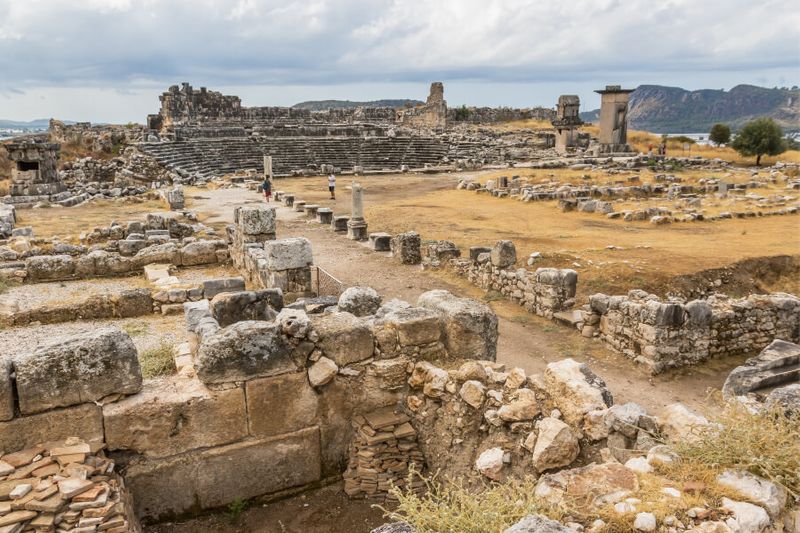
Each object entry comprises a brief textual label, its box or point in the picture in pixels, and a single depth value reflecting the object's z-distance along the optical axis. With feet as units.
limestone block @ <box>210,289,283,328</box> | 21.17
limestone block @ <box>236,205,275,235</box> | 38.42
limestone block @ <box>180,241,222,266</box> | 39.78
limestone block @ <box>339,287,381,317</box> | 20.71
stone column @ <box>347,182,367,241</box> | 62.28
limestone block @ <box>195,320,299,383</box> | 15.61
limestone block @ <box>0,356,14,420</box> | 13.61
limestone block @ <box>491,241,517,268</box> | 41.11
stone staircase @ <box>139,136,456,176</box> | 123.65
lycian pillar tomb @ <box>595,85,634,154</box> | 137.90
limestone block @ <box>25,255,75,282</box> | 35.40
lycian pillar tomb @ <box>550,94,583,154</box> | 143.84
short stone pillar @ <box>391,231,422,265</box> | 51.29
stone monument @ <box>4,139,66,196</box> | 84.99
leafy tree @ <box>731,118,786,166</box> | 124.88
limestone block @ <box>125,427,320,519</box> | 15.44
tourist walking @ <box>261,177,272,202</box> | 84.69
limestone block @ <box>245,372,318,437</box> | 16.15
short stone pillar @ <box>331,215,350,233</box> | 66.18
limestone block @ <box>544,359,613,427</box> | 14.61
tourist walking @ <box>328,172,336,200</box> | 89.10
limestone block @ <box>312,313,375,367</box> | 16.84
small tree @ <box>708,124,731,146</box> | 157.28
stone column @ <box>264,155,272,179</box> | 95.04
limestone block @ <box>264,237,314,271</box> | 31.86
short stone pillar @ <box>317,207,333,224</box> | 71.00
